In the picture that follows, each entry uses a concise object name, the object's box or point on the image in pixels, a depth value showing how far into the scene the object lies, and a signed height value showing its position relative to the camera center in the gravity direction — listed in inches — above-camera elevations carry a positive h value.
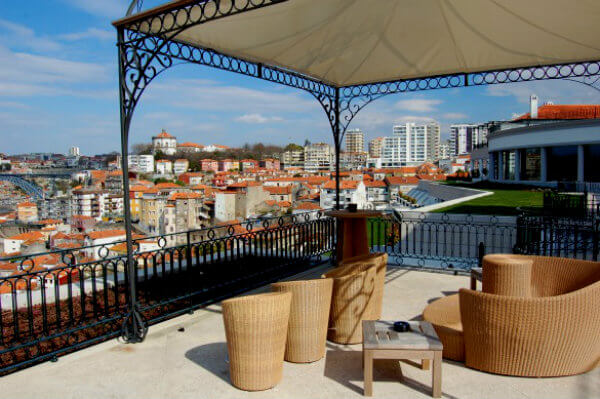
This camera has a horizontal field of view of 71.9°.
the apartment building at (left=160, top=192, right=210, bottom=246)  2723.9 -235.5
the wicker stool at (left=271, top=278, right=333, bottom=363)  133.0 -47.1
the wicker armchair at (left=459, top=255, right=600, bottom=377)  117.2 -46.6
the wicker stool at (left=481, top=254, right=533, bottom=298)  157.9 -40.2
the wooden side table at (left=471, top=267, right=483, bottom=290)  192.9 -48.0
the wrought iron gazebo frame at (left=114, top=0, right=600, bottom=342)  159.7 +61.2
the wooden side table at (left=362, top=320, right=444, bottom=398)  112.8 -47.6
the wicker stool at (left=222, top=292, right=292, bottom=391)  116.1 -46.0
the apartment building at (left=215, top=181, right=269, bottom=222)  2955.2 -173.7
